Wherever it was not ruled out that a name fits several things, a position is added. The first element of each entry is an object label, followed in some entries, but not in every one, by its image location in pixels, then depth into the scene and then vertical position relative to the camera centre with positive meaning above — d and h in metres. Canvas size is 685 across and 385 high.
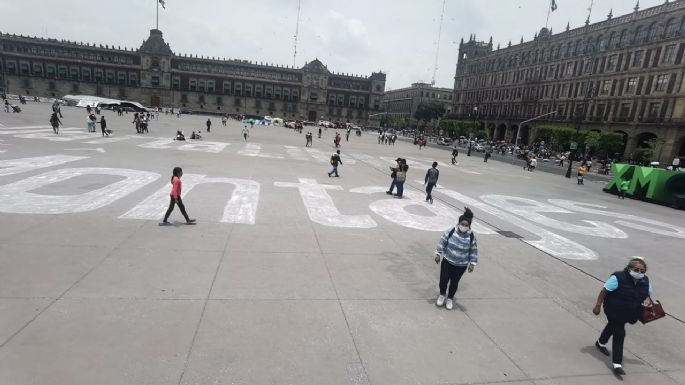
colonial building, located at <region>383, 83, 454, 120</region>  136.38 +12.45
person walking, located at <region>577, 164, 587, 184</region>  24.97 -1.76
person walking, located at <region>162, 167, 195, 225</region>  8.48 -1.95
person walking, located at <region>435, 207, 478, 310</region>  5.79 -1.83
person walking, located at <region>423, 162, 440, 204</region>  13.66 -1.72
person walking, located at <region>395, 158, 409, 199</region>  13.70 -1.61
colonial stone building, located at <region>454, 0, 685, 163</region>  50.28 +10.98
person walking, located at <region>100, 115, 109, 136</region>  24.87 -1.76
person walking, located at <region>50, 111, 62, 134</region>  22.98 -1.67
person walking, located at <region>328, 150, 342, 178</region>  16.70 -1.67
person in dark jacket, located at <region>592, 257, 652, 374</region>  4.73 -1.85
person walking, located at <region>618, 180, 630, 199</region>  21.08 -2.07
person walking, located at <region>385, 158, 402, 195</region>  13.81 -1.58
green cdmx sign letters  19.55 -1.58
